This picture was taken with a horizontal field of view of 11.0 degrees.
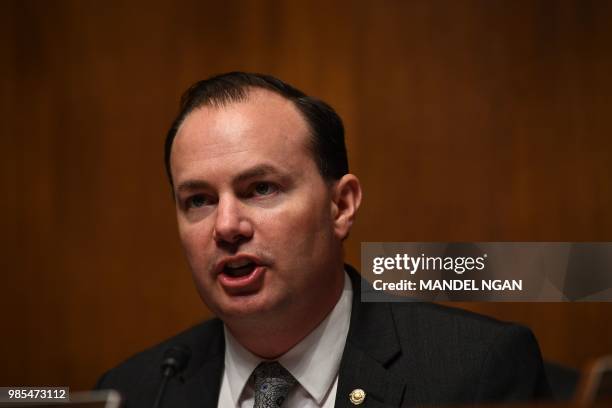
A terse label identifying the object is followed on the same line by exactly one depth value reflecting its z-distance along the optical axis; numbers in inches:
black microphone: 105.6
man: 106.4
